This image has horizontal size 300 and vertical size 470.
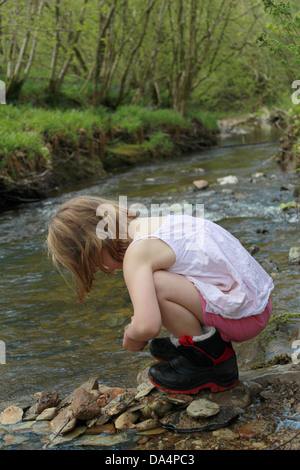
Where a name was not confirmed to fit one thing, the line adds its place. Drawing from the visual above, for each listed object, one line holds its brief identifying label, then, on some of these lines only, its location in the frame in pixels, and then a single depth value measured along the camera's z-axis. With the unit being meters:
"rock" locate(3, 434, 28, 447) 1.82
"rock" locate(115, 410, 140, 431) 1.87
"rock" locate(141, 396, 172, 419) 1.91
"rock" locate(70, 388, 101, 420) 1.89
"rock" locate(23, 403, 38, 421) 2.00
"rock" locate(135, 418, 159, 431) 1.84
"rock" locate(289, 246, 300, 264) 3.69
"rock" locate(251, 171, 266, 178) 7.85
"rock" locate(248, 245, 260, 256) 4.14
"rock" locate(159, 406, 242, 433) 1.78
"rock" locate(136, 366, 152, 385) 2.25
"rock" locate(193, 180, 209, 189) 7.42
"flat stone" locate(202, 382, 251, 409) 1.91
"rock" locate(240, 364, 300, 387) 2.00
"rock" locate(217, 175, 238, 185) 7.73
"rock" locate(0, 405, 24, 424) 1.99
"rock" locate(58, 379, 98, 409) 2.04
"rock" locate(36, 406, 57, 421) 1.97
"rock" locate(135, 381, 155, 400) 2.02
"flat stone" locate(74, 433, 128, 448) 1.77
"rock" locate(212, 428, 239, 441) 1.70
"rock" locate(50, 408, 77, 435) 1.84
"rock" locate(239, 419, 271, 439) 1.70
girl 1.95
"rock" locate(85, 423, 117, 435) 1.86
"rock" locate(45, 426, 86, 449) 1.79
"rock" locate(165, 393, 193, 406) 1.93
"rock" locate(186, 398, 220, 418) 1.81
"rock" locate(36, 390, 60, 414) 2.03
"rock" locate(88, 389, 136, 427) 1.91
